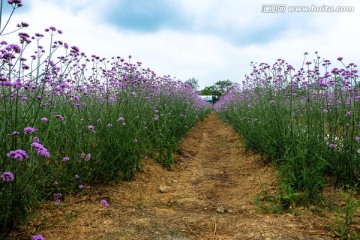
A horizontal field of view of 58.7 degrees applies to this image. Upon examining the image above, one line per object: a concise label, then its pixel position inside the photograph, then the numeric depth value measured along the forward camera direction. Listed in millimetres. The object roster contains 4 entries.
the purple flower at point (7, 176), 2094
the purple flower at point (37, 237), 2268
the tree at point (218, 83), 61562
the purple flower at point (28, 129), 2346
